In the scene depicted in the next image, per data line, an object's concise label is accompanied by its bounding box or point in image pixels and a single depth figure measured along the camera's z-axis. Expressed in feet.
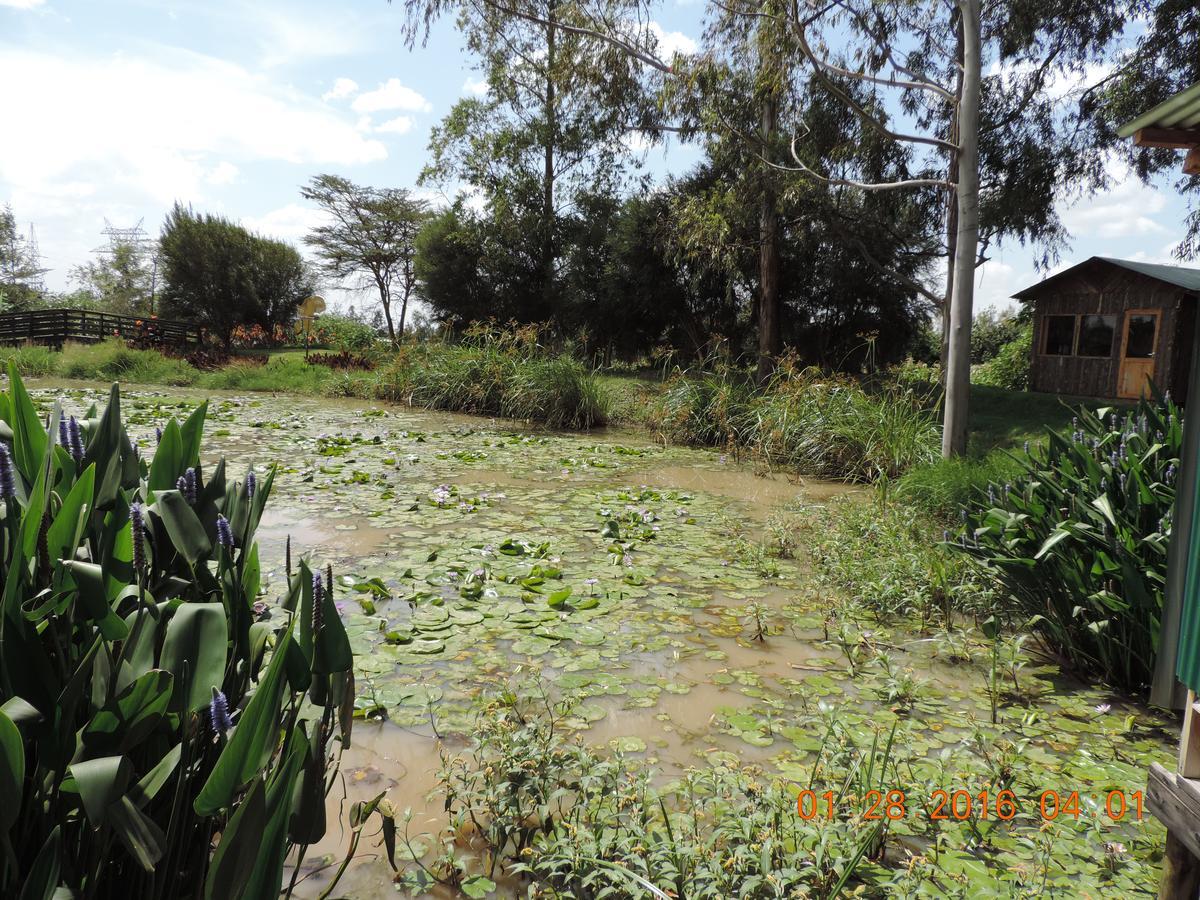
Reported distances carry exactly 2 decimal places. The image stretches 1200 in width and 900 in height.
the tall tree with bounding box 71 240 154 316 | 110.42
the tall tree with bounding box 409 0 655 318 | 61.36
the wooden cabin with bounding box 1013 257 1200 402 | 40.45
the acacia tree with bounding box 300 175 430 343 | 88.07
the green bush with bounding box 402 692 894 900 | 5.43
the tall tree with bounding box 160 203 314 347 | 82.23
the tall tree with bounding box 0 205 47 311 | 100.94
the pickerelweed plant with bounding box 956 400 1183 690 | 8.67
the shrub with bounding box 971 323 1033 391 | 59.52
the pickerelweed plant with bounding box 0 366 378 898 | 3.14
